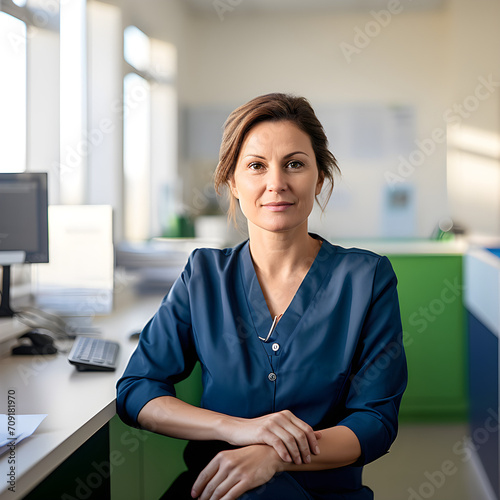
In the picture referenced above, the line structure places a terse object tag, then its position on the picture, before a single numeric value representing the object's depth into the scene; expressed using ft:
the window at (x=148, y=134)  13.69
